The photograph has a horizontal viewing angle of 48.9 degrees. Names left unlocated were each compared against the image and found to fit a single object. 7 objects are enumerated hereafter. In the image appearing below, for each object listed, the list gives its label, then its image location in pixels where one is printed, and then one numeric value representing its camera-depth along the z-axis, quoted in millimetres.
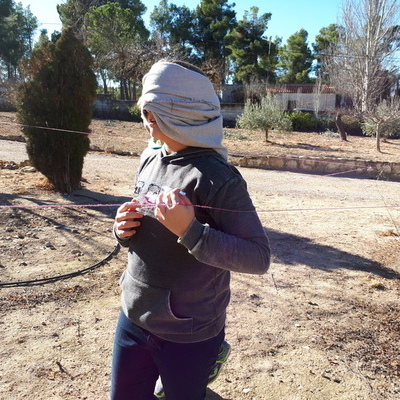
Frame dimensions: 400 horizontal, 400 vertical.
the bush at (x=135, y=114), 24923
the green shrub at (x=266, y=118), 17312
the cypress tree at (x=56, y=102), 6820
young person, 1418
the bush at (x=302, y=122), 25778
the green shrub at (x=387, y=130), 22531
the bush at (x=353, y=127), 26172
